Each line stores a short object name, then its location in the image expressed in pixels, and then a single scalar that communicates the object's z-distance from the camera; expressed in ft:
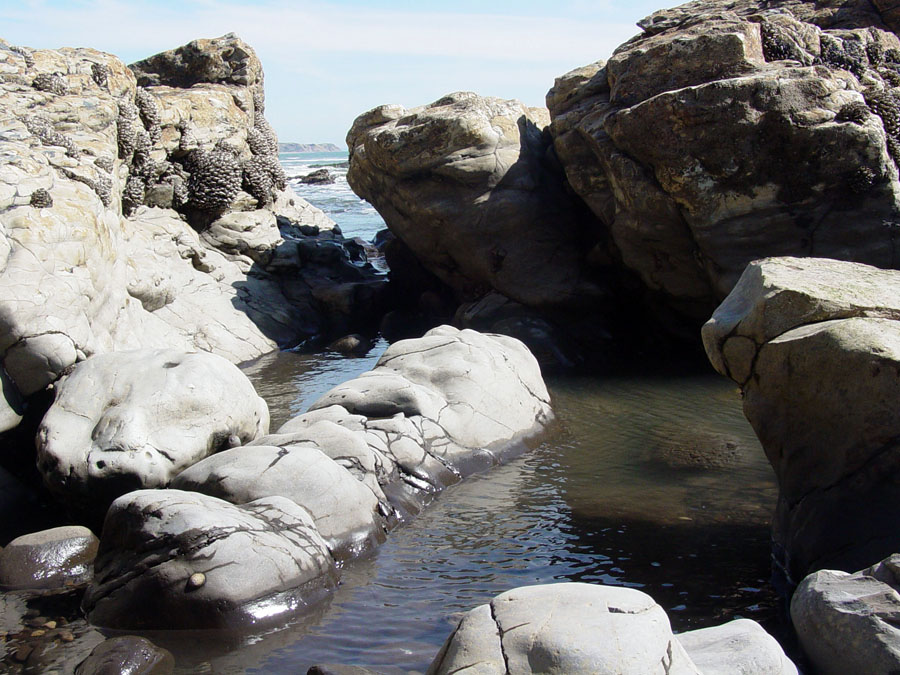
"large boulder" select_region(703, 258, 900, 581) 17.03
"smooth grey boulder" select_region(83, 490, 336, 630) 17.43
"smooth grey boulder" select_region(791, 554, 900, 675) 13.17
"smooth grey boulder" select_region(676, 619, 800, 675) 13.25
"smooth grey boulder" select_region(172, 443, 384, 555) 21.01
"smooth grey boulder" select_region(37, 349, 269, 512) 22.02
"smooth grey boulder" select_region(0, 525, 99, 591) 19.52
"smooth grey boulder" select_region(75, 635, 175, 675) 15.26
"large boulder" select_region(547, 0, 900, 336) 32.78
